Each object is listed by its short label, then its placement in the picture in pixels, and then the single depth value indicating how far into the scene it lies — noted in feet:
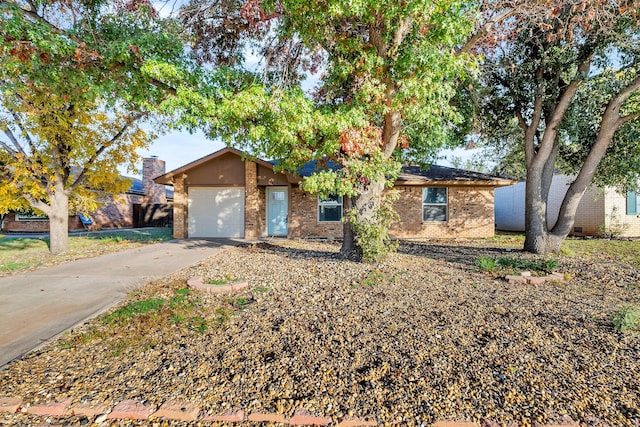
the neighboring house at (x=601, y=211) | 42.01
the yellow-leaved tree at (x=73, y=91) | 17.16
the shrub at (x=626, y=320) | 10.69
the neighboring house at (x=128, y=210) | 58.18
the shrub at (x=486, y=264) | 19.87
